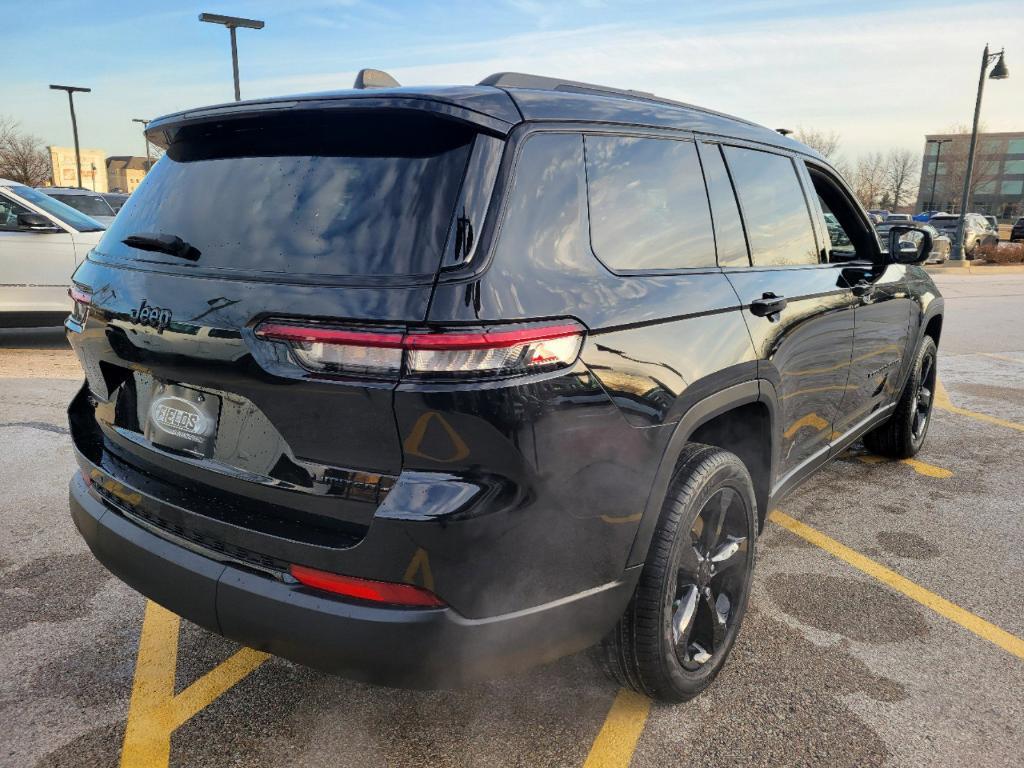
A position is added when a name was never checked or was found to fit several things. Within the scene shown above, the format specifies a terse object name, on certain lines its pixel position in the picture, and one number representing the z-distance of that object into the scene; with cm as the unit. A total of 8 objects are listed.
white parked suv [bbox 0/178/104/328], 820
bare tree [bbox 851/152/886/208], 7331
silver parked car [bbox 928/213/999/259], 3066
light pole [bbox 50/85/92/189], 3432
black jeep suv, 169
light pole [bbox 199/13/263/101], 1688
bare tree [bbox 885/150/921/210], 7650
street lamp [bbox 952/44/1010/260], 2158
